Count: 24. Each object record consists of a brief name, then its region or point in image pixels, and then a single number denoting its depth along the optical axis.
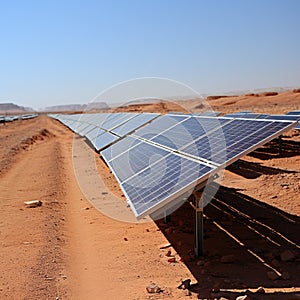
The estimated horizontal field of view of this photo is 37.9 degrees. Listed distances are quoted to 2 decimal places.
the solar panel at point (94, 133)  23.85
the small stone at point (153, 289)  6.71
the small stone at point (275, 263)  7.56
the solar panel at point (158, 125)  14.46
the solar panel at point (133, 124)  18.47
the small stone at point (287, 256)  7.79
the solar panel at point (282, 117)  17.58
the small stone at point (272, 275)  7.02
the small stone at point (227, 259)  7.78
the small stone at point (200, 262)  7.78
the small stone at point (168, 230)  9.97
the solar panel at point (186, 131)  10.75
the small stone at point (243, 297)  5.88
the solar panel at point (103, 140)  17.56
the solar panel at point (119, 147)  13.82
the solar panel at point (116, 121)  23.96
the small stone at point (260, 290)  6.36
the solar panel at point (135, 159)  10.12
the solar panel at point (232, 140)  7.90
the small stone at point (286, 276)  7.01
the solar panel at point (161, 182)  7.04
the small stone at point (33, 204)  12.65
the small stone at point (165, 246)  8.96
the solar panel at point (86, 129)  30.22
